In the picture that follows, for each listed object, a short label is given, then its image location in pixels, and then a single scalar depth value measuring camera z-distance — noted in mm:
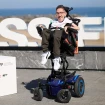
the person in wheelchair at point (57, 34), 6238
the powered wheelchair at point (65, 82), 6273
